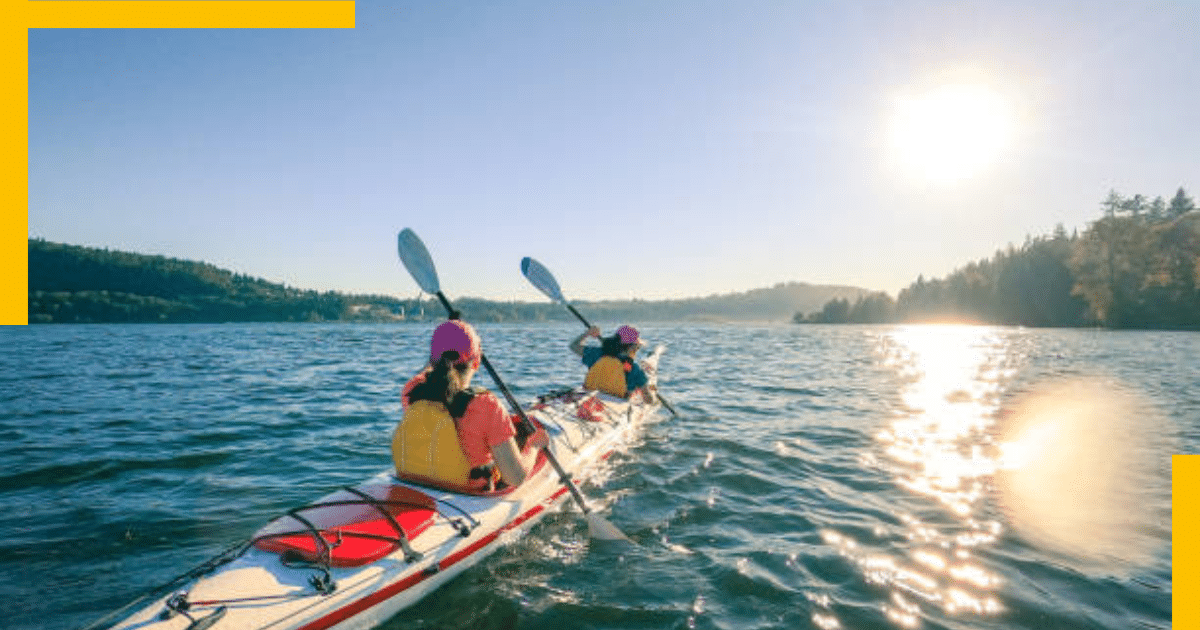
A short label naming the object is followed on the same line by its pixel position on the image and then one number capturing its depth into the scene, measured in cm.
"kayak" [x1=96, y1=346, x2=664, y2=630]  349
